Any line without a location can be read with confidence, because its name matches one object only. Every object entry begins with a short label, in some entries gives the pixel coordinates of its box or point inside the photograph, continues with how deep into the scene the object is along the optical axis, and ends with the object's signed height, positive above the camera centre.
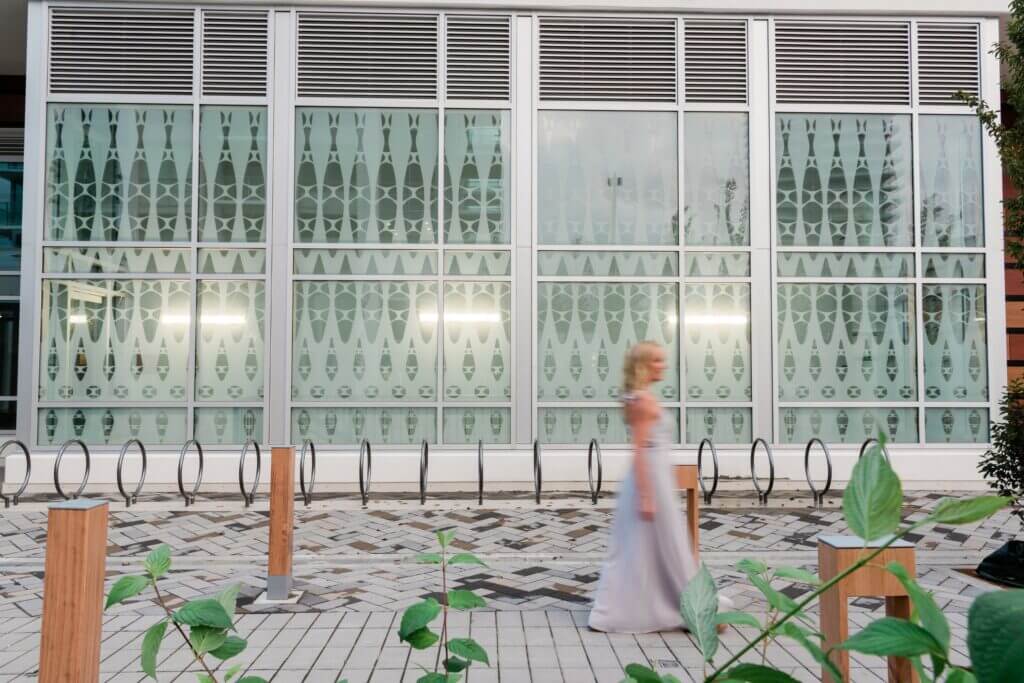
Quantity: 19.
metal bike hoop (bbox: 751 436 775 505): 7.82 -1.52
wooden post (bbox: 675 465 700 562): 4.98 -1.01
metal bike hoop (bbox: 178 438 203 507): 7.91 -1.56
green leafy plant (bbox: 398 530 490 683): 1.17 -0.49
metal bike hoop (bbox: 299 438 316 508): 7.74 -1.50
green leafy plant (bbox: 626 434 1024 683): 0.36 -0.16
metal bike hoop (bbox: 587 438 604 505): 8.04 -1.46
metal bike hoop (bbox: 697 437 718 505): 7.98 -1.58
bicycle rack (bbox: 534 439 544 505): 7.90 -1.28
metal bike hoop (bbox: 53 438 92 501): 7.42 -1.35
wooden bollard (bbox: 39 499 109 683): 1.97 -0.70
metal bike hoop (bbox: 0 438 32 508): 7.81 -1.48
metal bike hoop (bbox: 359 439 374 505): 7.87 -1.57
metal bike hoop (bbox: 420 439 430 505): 7.86 -1.26
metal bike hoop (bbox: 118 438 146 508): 7.66 -1.56
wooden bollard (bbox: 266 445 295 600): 4.84 -1.17
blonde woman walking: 4.18 -1.17
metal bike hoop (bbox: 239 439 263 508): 7.76 -1.44
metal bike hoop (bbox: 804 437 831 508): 7.71 -1.59
